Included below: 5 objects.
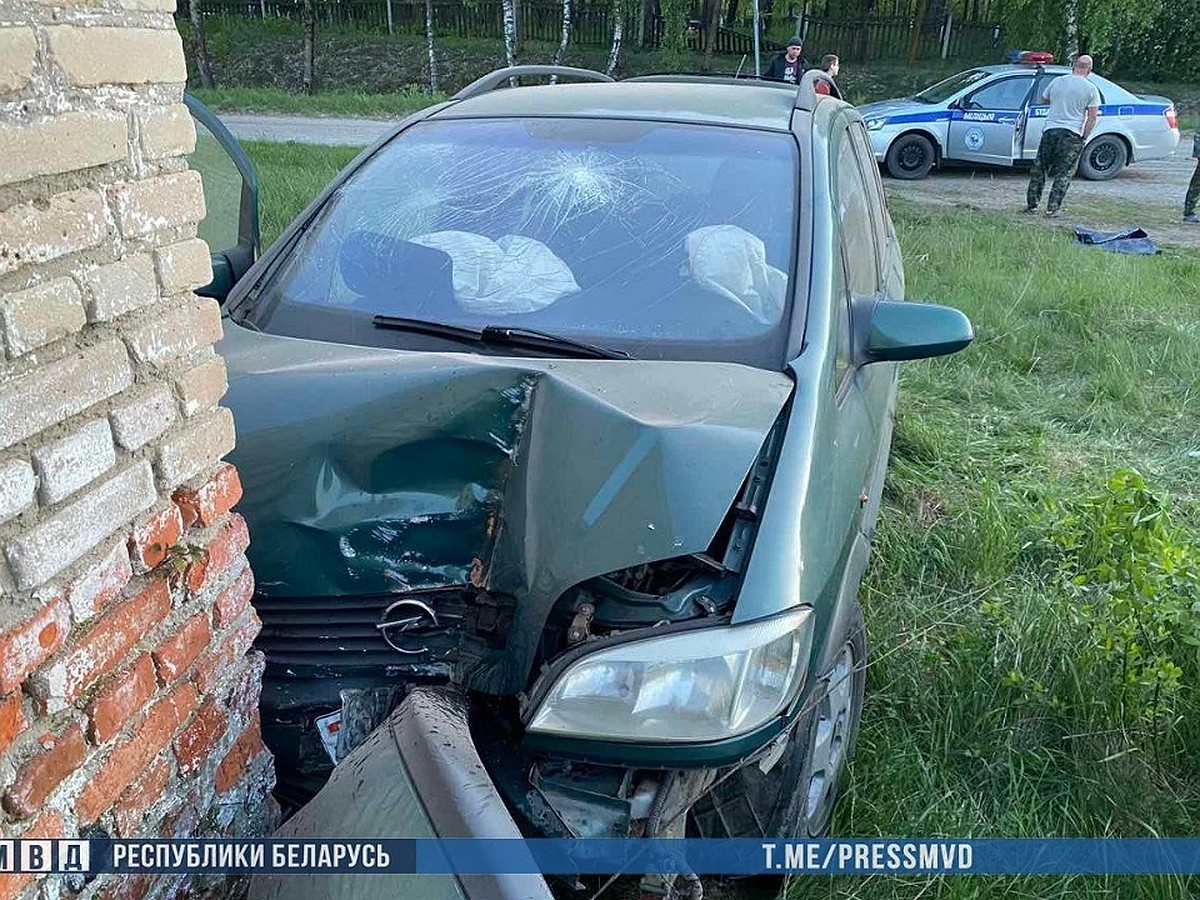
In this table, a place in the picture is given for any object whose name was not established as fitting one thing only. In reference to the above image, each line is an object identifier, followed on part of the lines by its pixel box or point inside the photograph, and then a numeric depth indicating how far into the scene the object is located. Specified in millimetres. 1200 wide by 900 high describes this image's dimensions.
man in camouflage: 9875
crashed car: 1590
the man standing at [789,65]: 10734
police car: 11617
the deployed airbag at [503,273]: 2373
